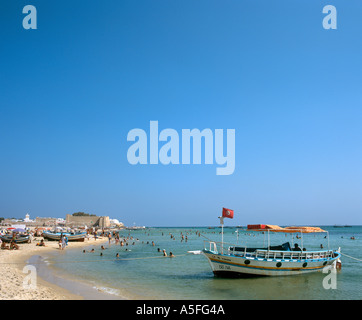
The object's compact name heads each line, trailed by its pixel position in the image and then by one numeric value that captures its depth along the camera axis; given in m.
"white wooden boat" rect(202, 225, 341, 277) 24.03
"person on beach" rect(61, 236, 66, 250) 50.25
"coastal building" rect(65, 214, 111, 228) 157.64
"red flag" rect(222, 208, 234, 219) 24.29
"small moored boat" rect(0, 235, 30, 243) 51.73
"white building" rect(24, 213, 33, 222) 146.88
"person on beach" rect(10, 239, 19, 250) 43.91
